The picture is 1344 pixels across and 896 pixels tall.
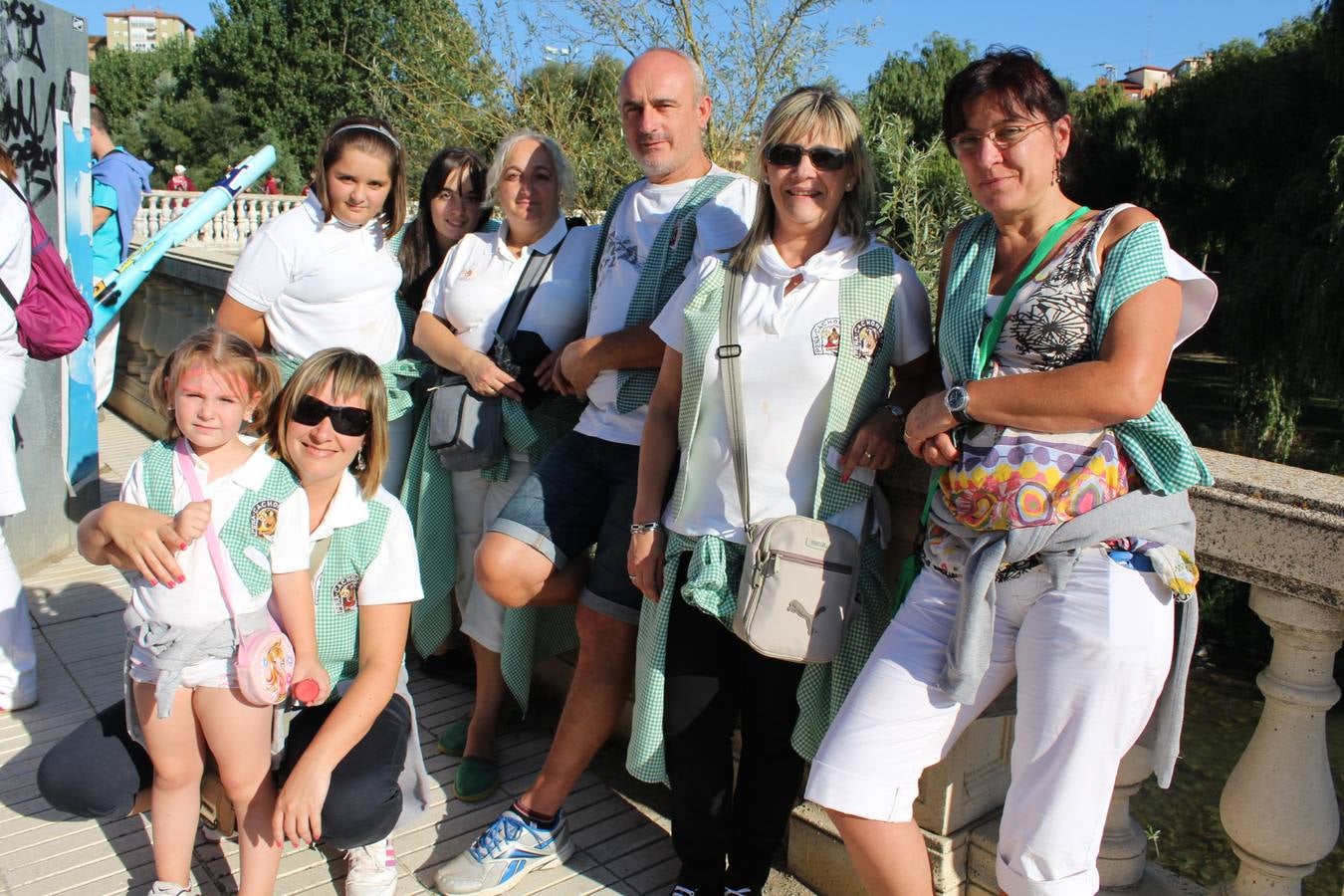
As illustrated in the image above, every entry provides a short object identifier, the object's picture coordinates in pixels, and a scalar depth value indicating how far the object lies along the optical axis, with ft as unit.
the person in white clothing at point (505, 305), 10.70
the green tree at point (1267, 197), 41.91
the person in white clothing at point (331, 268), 11.59
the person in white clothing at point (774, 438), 7.74
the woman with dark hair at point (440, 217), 11.86
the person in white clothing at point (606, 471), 9.39
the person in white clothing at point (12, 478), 12.27
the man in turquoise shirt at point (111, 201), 21.65
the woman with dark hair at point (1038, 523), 6.09
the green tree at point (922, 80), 82.69
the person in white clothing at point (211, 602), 8.22
